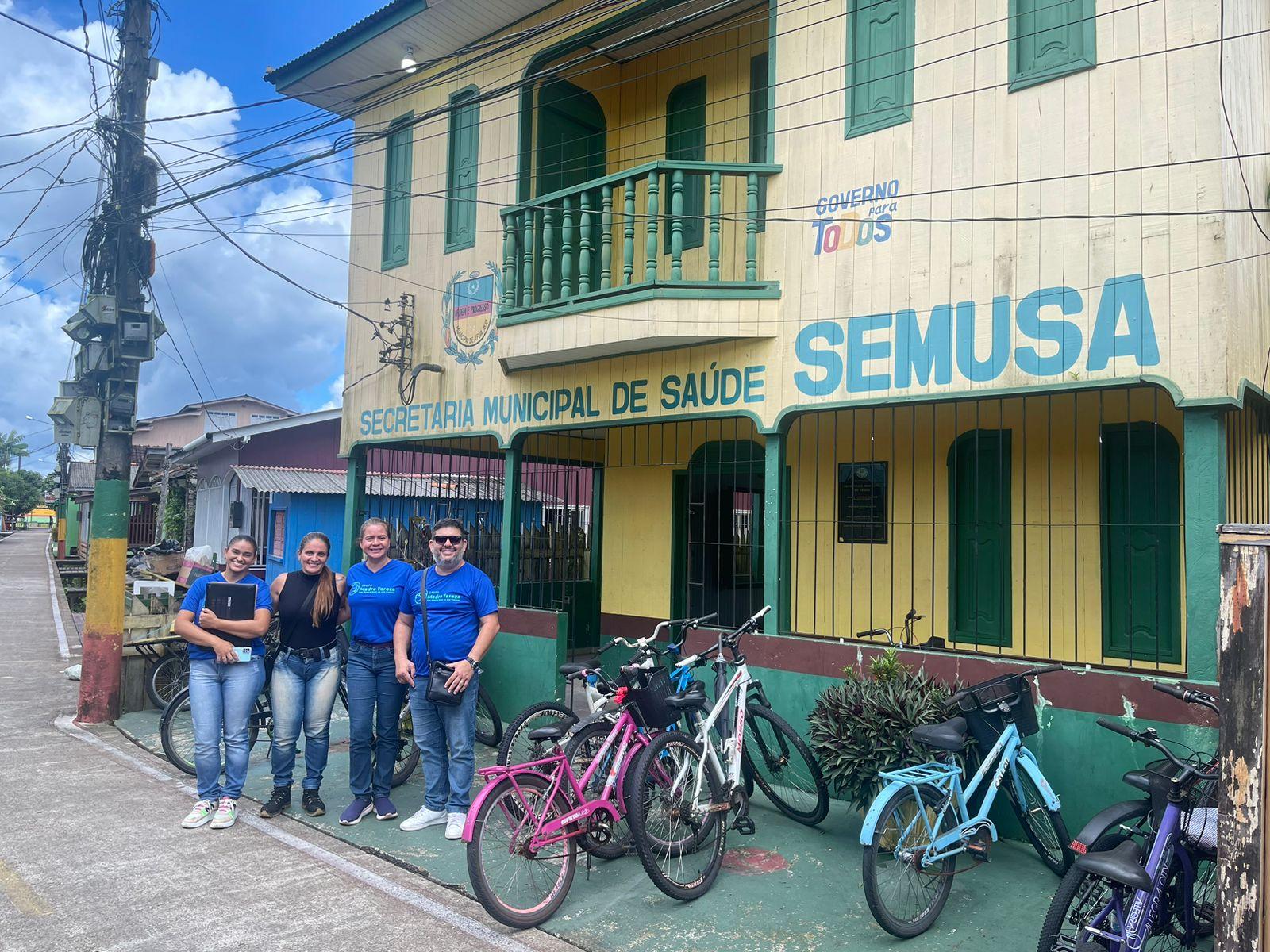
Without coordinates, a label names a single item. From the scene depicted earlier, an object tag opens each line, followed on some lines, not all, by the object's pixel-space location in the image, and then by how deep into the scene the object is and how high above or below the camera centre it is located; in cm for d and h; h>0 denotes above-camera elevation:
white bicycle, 460 -132
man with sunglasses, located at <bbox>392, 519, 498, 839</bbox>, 553 -69
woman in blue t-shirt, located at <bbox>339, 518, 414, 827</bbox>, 575 -77
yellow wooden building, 537 +177
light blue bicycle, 421 -129
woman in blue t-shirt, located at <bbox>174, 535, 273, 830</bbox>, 566 -97
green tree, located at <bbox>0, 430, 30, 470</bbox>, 10744 +925
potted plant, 507 -103
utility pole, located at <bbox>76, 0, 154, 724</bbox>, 880 +250
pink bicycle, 422 -136
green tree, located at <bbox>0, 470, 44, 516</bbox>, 9456 +391
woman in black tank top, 579 -87
